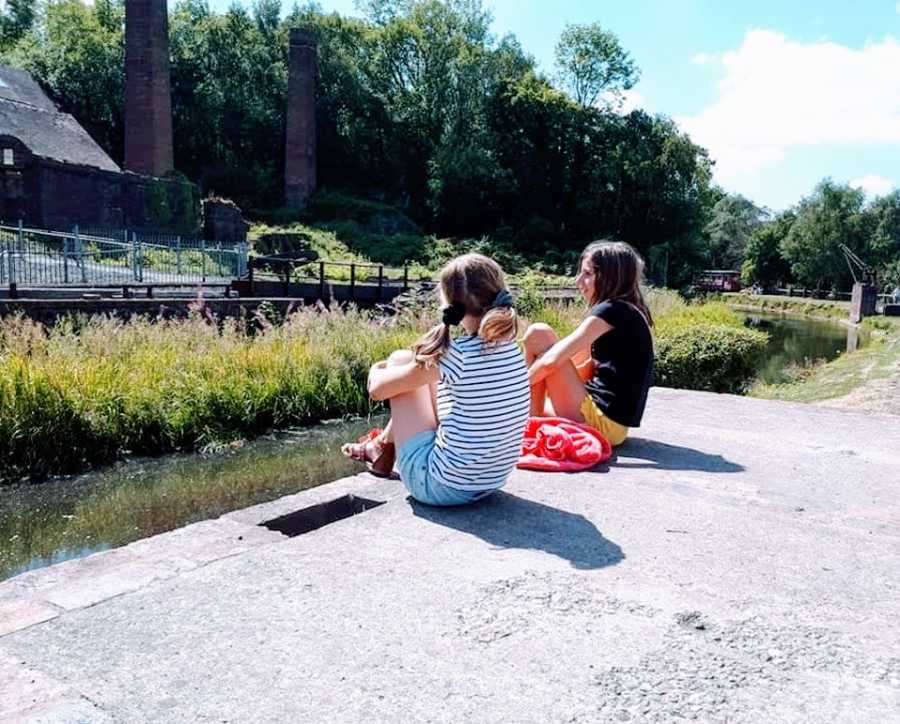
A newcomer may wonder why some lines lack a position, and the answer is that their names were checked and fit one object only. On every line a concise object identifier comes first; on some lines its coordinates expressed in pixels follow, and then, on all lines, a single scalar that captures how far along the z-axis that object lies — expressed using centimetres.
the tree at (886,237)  5622
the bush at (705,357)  1114
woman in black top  513
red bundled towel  497
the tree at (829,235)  5462
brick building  2767
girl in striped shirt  382
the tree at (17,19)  5797
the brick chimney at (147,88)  3591
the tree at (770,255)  6469
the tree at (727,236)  8525
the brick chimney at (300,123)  4406
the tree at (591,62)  5456
